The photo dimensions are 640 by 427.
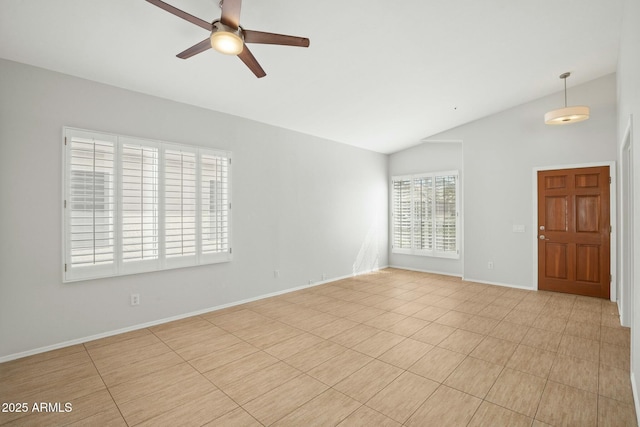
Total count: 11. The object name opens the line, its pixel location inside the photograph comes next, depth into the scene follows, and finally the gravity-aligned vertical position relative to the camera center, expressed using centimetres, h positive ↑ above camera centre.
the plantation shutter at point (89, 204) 321 +11
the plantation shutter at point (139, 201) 355 +15
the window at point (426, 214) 656 +2
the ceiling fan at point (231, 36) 202 +133
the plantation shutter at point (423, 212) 688 +6
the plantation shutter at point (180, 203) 390 +15
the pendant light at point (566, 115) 429 +146
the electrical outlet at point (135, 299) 363 -103
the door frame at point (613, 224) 463 -14
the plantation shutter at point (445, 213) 654 +3
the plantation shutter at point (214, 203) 425 +17
